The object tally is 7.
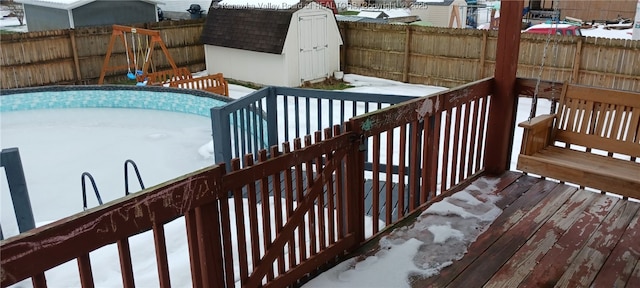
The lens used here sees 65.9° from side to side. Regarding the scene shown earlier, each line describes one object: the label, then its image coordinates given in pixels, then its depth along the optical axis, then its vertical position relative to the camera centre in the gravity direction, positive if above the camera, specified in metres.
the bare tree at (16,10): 26.19 -0.26
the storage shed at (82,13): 14.62 -0.25
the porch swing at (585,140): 3.23 -1.04
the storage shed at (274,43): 12.84 -1.08
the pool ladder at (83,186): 4.52 -1.63
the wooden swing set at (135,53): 12.02 -1.29
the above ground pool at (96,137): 6.68 -2.40
